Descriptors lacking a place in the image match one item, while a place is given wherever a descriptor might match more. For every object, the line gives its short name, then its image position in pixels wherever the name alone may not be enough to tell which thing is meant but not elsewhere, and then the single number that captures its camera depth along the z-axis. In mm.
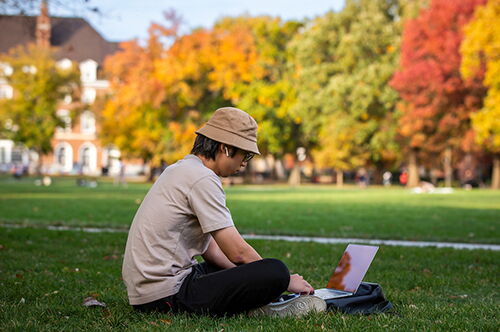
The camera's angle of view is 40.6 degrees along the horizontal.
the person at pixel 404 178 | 54353
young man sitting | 4145
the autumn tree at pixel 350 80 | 42688
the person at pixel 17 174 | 51844
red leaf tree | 38812
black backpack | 4727
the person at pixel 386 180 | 53125
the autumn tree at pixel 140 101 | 46688
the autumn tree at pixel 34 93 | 54375
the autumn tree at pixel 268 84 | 47531
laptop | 4797
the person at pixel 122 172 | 43594
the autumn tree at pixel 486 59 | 32938
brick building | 76750
